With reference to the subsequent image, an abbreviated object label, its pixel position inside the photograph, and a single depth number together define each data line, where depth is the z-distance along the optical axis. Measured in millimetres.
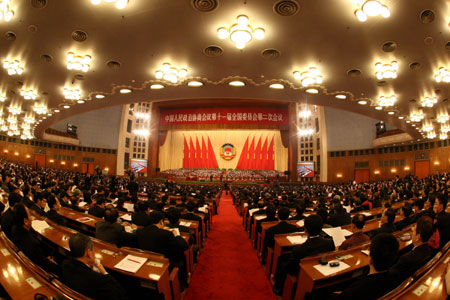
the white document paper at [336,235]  3166
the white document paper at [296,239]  3221
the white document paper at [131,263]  2266
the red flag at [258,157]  26786
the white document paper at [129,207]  5594
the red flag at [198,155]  27766
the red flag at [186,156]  27767
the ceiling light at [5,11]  3512
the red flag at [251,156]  26945
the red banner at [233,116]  21188
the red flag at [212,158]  27347
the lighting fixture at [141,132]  26606
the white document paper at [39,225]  3388
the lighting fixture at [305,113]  24256
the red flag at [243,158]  27080
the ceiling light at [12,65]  5891
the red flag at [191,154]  27875
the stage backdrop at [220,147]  27031
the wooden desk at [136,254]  2188
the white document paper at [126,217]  4489
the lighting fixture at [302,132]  22212
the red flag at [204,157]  27550
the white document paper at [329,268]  2243
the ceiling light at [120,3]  3422
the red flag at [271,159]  26359
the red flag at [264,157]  26609
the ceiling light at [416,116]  10156
